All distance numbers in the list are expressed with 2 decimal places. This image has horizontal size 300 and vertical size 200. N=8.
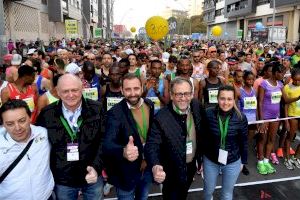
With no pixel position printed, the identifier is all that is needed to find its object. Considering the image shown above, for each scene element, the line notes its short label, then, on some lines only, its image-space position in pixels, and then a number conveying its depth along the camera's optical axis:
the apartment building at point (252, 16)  36.38
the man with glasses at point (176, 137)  3.09
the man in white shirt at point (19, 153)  2.55
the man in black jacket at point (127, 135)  3.07
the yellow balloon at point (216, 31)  27.17
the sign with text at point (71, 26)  17.73
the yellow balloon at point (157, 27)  10.98
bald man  2.91
